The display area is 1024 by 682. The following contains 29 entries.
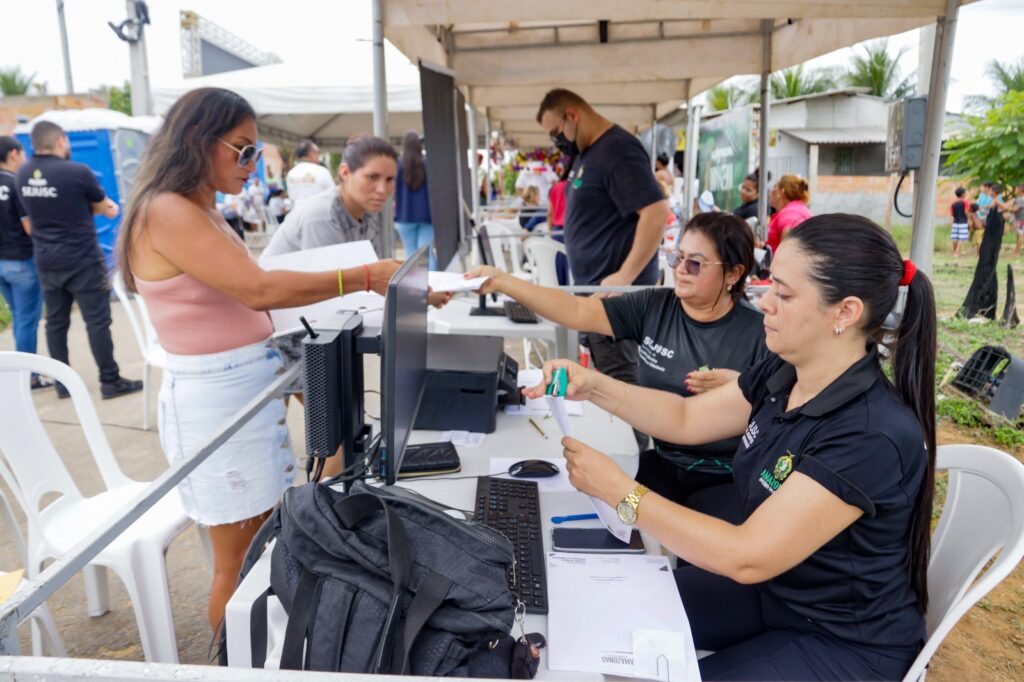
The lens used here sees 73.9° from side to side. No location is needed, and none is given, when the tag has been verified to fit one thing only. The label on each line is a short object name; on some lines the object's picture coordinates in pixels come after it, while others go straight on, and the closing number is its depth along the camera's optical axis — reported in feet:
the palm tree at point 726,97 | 76.07
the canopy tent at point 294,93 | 21.58
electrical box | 8.43
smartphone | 4.65
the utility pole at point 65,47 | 55.61
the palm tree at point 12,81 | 100.01
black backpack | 3.14
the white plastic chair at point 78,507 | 6.54
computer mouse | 5.76
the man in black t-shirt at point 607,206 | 10.46
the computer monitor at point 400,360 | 3.90
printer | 6.59
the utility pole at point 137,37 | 26.20
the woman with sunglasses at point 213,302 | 5.57
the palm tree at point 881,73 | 74.49
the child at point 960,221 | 31.48
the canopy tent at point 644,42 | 7.87
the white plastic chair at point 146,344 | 12.55
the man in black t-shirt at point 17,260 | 15.55
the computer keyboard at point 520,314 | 10.88
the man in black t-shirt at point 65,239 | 15.06
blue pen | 5.05
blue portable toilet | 28.89
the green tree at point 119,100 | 89.33
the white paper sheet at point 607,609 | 3.60
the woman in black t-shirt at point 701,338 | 6.96
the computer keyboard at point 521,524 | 4.13
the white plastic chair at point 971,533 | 4.13
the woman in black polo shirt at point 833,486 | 4.01
